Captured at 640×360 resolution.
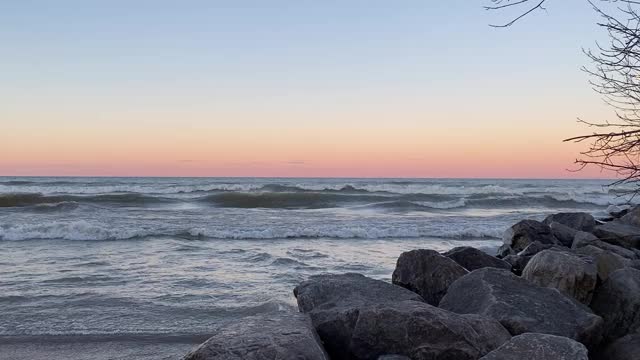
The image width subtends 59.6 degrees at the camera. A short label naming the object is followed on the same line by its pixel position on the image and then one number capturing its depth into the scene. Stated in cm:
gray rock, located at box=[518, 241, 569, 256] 750
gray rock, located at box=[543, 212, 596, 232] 1071
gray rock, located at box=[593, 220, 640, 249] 876
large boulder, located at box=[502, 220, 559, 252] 910
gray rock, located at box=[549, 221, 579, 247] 912
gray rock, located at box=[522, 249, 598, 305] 496
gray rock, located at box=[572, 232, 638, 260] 728
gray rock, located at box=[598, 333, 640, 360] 402
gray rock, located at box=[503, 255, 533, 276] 703
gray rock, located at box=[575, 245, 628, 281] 551
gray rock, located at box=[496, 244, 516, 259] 922
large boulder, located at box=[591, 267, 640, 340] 467
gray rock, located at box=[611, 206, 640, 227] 1092
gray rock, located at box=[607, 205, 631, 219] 1617
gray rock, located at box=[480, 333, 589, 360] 313
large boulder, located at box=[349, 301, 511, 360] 366
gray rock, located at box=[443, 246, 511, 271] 657
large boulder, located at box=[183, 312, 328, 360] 326
